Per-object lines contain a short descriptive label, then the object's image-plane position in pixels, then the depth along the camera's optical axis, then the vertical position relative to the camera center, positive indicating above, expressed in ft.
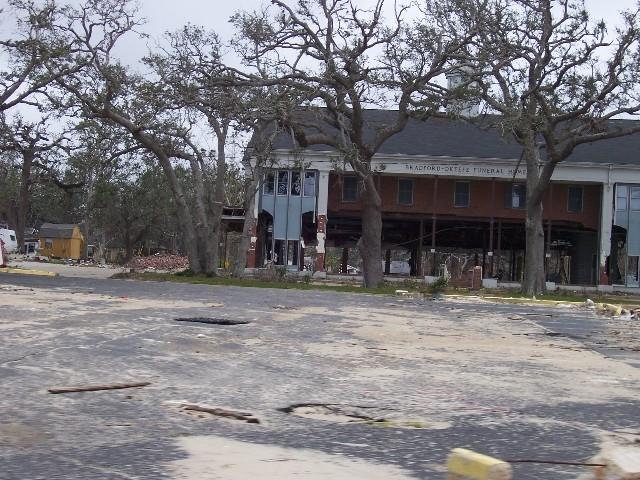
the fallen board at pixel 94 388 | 20.34 -3.88
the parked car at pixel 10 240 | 216.13 +1.04
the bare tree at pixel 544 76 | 83.05 +21.81
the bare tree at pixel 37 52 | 86.28 +22.32
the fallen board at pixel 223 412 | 18.52 -4.01
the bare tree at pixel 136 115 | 89.86 +15.89
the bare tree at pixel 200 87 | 82.48 +18.33
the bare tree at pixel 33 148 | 100.78 +13.08
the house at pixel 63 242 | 241.35 +1.00
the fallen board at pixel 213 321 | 36.91 -3.40
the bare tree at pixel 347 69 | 83.76 +21.16
